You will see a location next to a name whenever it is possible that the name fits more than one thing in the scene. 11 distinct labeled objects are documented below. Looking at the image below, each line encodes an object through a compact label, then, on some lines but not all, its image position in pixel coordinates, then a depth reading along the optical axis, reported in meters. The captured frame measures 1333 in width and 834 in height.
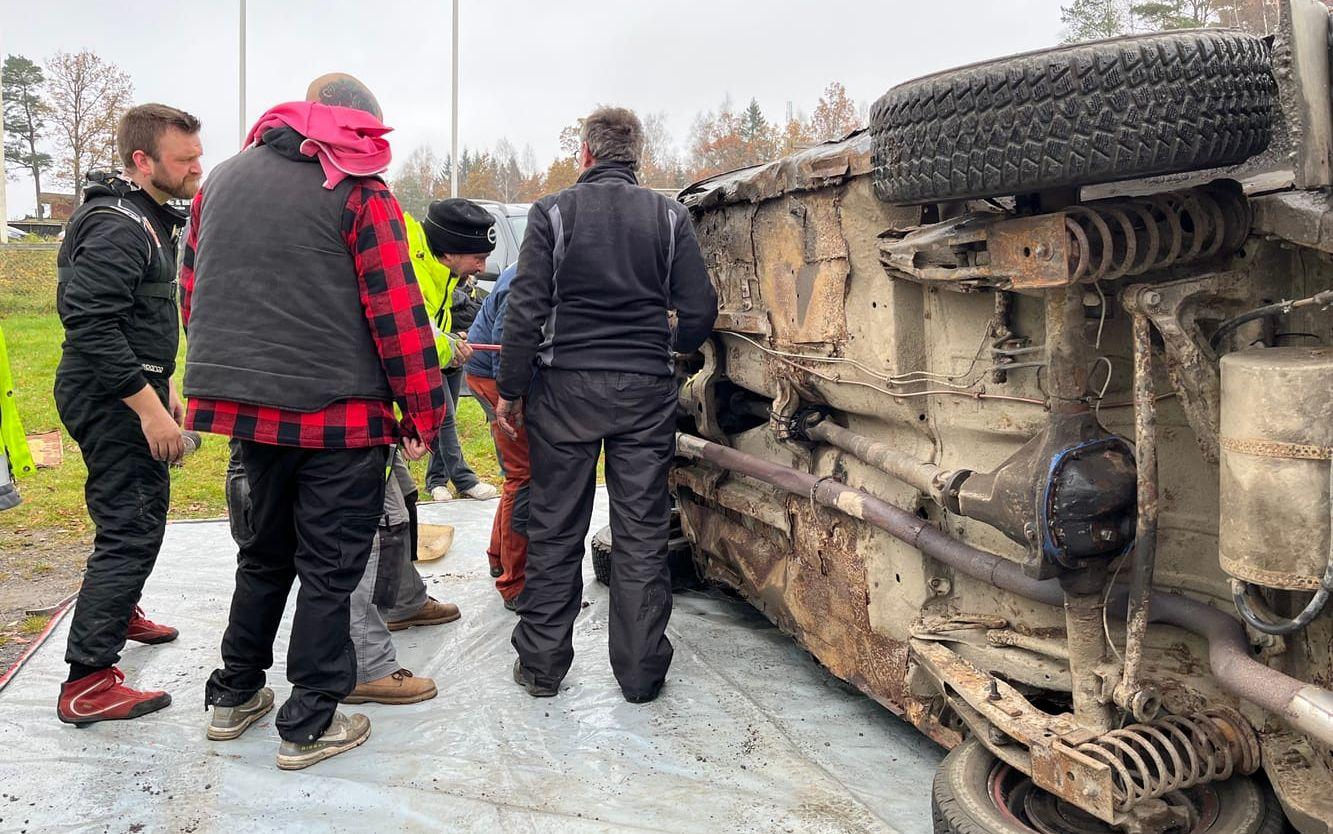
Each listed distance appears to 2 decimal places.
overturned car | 2.07
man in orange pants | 4.62
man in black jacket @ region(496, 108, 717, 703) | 3.79
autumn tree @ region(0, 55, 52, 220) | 39.31
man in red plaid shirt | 3.07
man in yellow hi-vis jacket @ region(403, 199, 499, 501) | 4.65
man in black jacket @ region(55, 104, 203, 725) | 3.38
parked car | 9.81
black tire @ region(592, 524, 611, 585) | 4.94
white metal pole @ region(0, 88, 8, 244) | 26.62
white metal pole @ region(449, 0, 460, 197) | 21.71
